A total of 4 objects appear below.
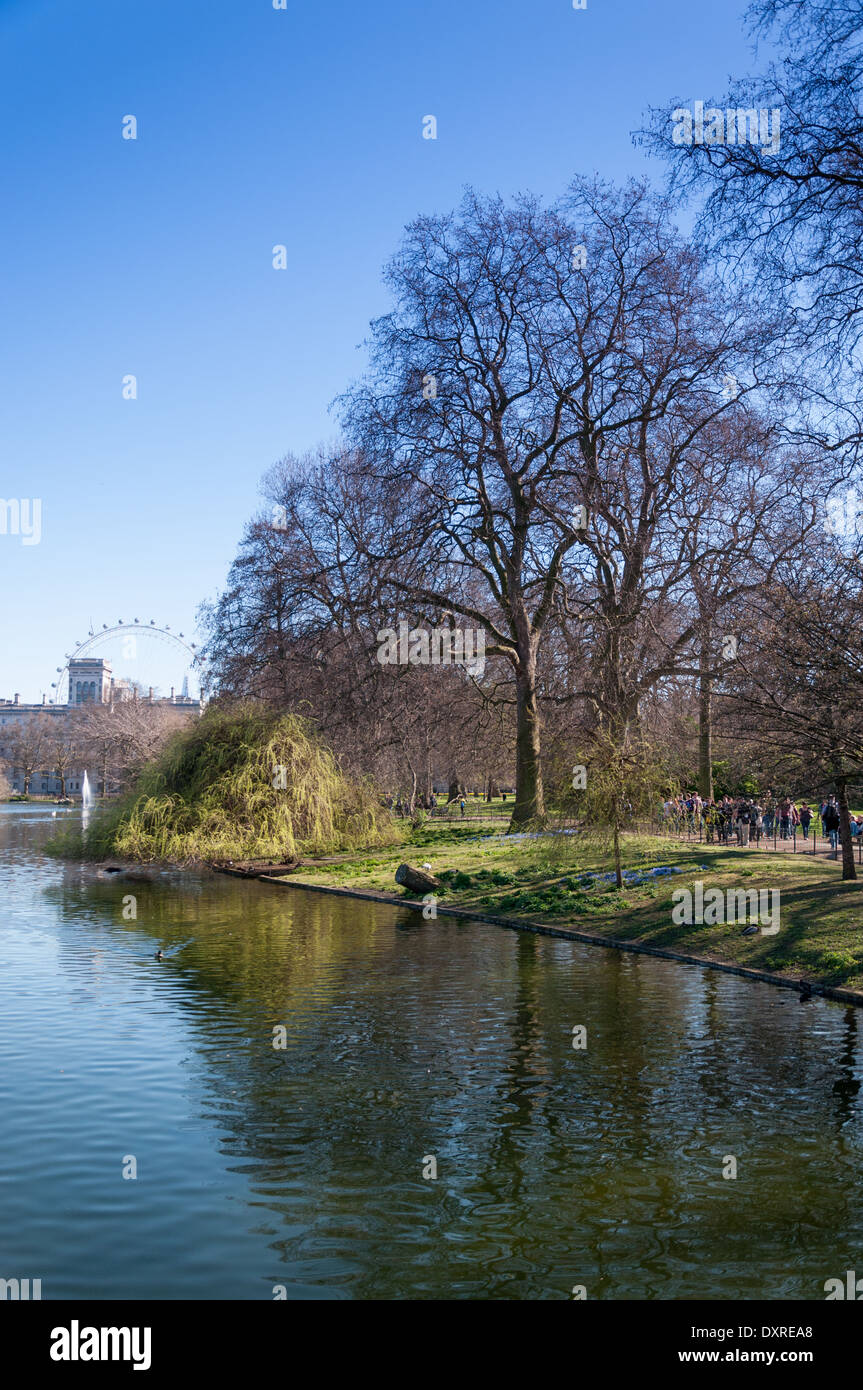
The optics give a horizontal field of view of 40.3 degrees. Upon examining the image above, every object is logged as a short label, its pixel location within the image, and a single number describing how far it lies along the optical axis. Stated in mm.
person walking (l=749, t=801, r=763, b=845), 34844
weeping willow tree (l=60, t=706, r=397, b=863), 35219
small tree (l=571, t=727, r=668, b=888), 24203
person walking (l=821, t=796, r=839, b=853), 31609
